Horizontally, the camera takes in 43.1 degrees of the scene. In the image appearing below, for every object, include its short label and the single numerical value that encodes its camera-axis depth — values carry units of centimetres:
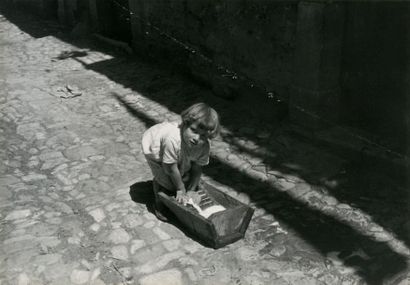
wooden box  436
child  422
